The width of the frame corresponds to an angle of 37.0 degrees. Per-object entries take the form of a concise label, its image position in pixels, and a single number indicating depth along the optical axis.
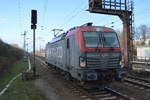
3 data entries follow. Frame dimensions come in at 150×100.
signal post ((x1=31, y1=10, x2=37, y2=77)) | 17.58
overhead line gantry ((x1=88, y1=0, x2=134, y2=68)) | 19.56
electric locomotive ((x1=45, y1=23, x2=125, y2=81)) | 10.28
